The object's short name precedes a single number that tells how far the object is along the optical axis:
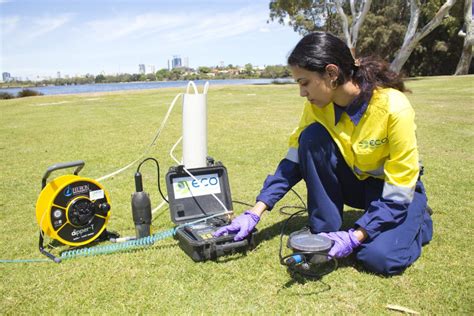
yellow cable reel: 2.55
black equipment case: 2.55
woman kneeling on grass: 2.21
